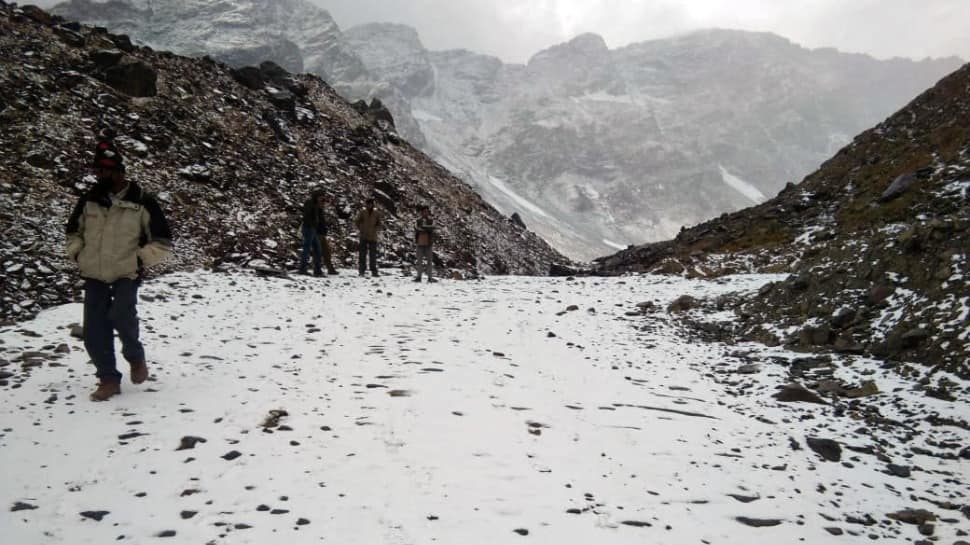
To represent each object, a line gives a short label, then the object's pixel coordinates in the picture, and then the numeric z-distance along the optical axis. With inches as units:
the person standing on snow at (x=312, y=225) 723.4
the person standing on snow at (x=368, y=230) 780.6
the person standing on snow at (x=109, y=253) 263.3
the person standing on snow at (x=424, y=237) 780.6
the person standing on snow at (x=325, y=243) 740.0
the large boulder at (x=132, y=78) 873.5
